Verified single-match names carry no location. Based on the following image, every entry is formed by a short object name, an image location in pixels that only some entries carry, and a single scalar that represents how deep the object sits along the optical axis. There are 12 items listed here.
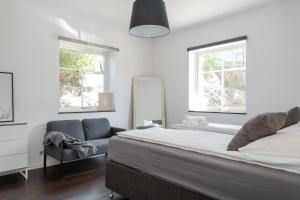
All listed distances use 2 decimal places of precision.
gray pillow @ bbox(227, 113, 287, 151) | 1.52
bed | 1.22
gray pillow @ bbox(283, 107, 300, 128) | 2.16
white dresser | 2.79
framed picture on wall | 3.06
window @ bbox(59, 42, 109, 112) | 3.92
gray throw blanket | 3.05
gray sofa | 3.03
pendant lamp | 2.12
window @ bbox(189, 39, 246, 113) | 3.87
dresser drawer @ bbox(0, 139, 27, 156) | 2.78
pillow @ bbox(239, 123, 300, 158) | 1.27
